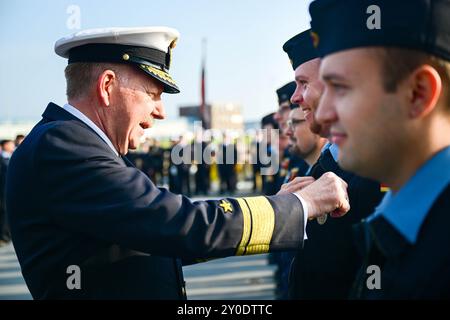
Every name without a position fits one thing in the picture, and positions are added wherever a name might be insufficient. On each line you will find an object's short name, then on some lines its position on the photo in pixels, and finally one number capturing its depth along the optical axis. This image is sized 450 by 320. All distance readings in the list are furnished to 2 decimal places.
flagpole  18.41
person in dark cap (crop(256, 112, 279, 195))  10.38
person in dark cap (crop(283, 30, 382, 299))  2.35
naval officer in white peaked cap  1.83
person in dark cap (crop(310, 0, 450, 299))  1.23
